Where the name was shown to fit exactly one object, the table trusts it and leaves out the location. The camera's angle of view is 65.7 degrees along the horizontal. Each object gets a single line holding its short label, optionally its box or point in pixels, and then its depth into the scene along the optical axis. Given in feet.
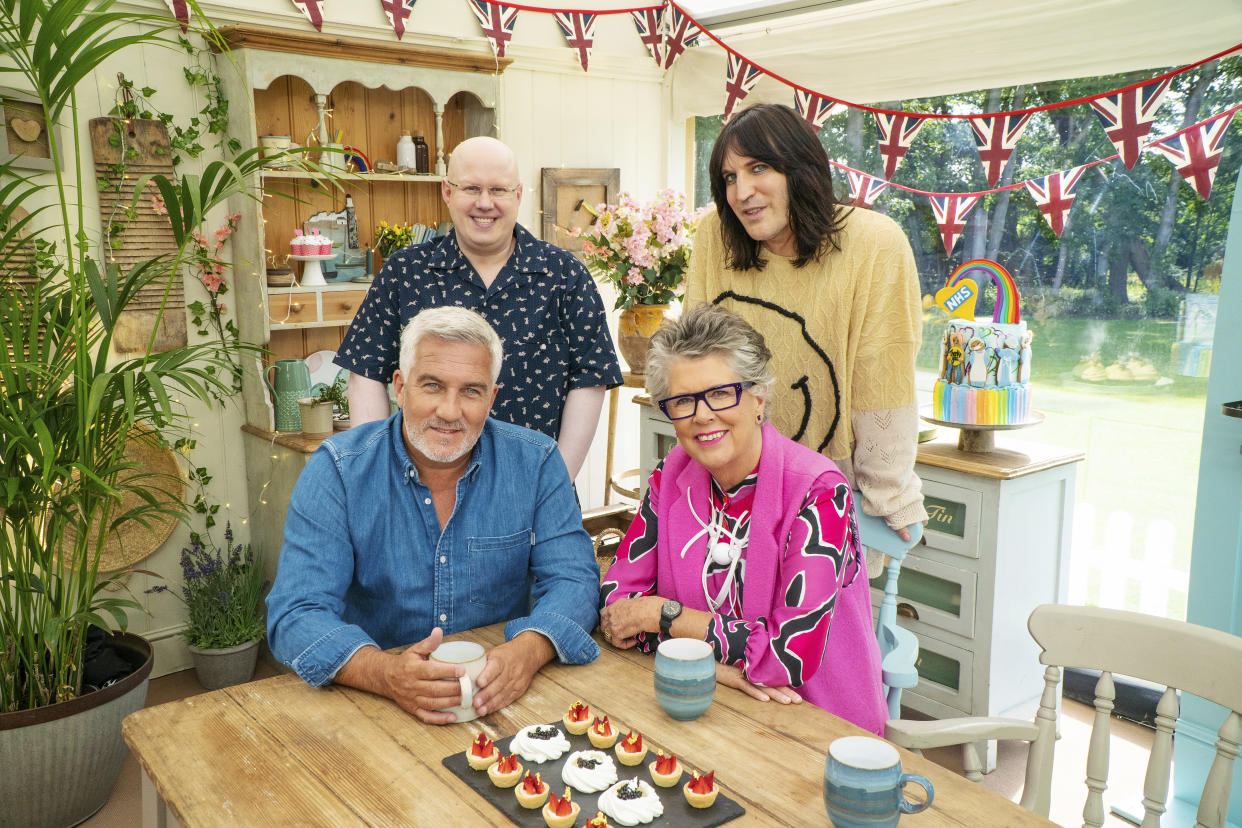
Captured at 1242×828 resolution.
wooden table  3.84
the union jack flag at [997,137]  9.70
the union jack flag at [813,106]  11.15
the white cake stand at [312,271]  11.39
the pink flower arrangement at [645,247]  11.15
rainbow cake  9.44
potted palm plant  7.11
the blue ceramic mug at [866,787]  3.46
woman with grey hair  5.01
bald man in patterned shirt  7.44
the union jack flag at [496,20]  12.37
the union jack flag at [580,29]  13.32
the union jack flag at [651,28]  13.61
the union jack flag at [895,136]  10.52
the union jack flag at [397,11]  11.82
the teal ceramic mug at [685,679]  4.40
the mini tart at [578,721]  4.44
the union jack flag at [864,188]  11.99
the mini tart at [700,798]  3.79
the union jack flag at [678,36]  13.00
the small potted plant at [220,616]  11.19
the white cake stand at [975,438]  9.71
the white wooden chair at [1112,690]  4.42
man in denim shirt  5.30
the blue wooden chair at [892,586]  6.45
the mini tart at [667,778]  3.98
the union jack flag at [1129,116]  8.68
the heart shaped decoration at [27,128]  9.64
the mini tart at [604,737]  4.30
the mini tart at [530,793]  3.81
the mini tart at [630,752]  4.13
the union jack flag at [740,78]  12.34
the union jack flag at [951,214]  11.27
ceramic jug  11.18
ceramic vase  11.66
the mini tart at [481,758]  4.11
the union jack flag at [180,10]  10.38
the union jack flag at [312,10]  11.30
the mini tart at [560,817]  3.65
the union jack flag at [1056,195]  10.27
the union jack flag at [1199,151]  8.80
